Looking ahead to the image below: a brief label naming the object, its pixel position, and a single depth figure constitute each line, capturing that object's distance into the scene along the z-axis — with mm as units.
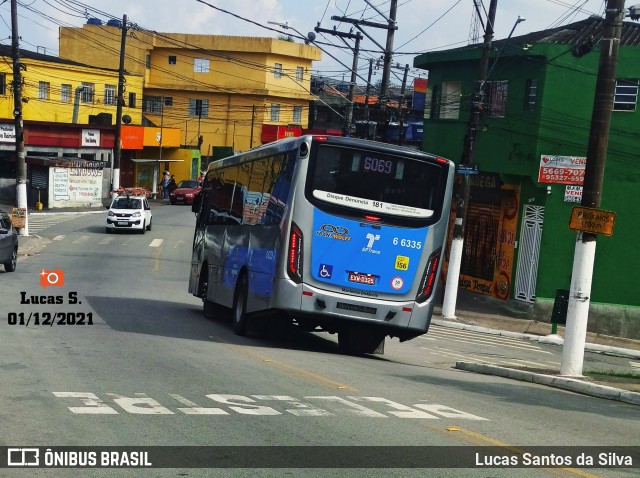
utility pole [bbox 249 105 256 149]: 92438
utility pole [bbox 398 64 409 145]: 77850
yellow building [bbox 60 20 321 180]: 95250
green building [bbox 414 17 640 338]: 31250
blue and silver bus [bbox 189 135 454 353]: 17062
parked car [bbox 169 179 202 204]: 73000
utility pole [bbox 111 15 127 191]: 62719
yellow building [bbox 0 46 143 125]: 72062
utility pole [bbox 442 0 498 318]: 29656
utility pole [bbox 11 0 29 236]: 44438
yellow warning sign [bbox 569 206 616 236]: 16719
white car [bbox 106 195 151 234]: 49250
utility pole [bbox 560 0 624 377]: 17011
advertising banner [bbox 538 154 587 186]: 31391
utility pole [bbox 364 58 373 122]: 44762
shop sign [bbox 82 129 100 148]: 68594
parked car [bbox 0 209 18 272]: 30639
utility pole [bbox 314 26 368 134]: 41606
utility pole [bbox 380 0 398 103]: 38781
